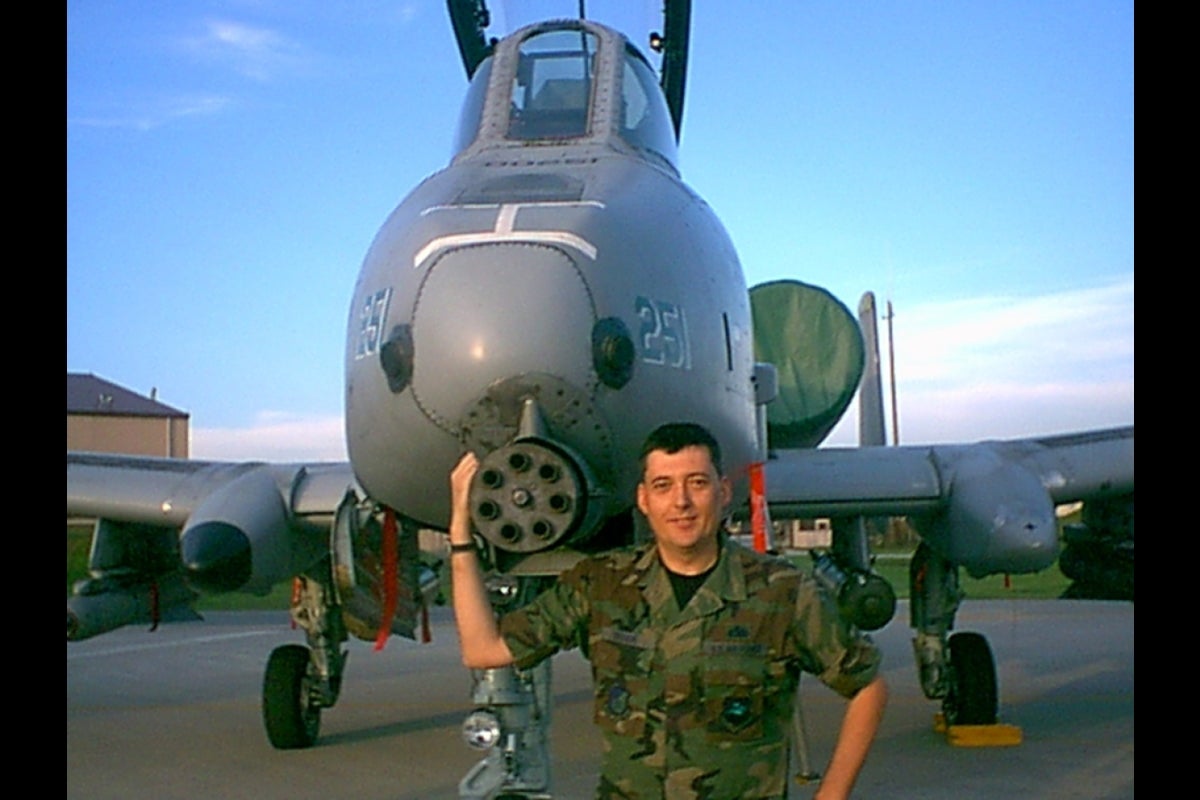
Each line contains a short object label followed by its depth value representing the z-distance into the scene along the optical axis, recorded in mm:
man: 2830
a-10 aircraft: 4910
